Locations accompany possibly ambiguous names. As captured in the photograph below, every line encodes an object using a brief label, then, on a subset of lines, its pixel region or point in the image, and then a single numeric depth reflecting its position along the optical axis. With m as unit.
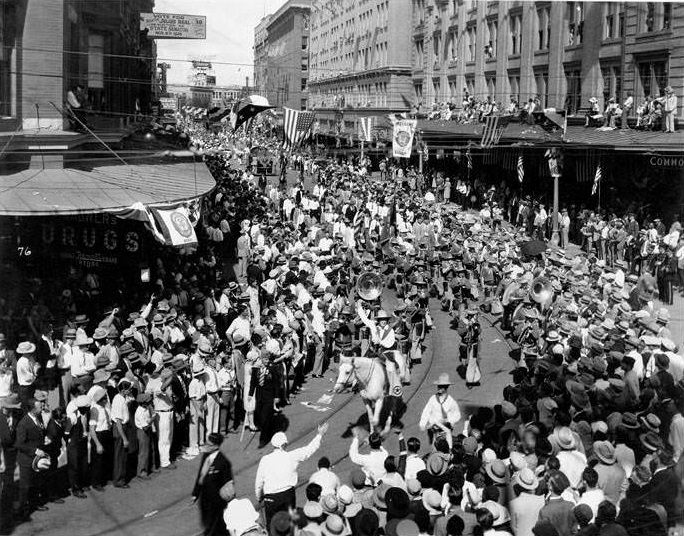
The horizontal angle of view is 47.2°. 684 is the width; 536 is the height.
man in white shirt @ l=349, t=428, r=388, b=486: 8.96
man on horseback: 12.49
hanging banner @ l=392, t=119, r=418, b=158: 35.44
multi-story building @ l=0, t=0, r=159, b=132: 17.66
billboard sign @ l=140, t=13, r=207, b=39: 28.41
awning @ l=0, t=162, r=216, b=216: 14.45
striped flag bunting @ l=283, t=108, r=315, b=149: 29.73
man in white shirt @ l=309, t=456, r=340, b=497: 7.81
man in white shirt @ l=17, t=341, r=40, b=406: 12.16
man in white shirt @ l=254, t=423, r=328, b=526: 8.41
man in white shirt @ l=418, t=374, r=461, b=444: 10.85
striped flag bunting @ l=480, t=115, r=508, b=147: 32.75
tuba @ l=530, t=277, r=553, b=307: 16.16
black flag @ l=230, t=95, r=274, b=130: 30.08
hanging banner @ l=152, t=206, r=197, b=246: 15.96
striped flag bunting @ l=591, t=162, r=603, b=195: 26.59
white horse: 12.22
